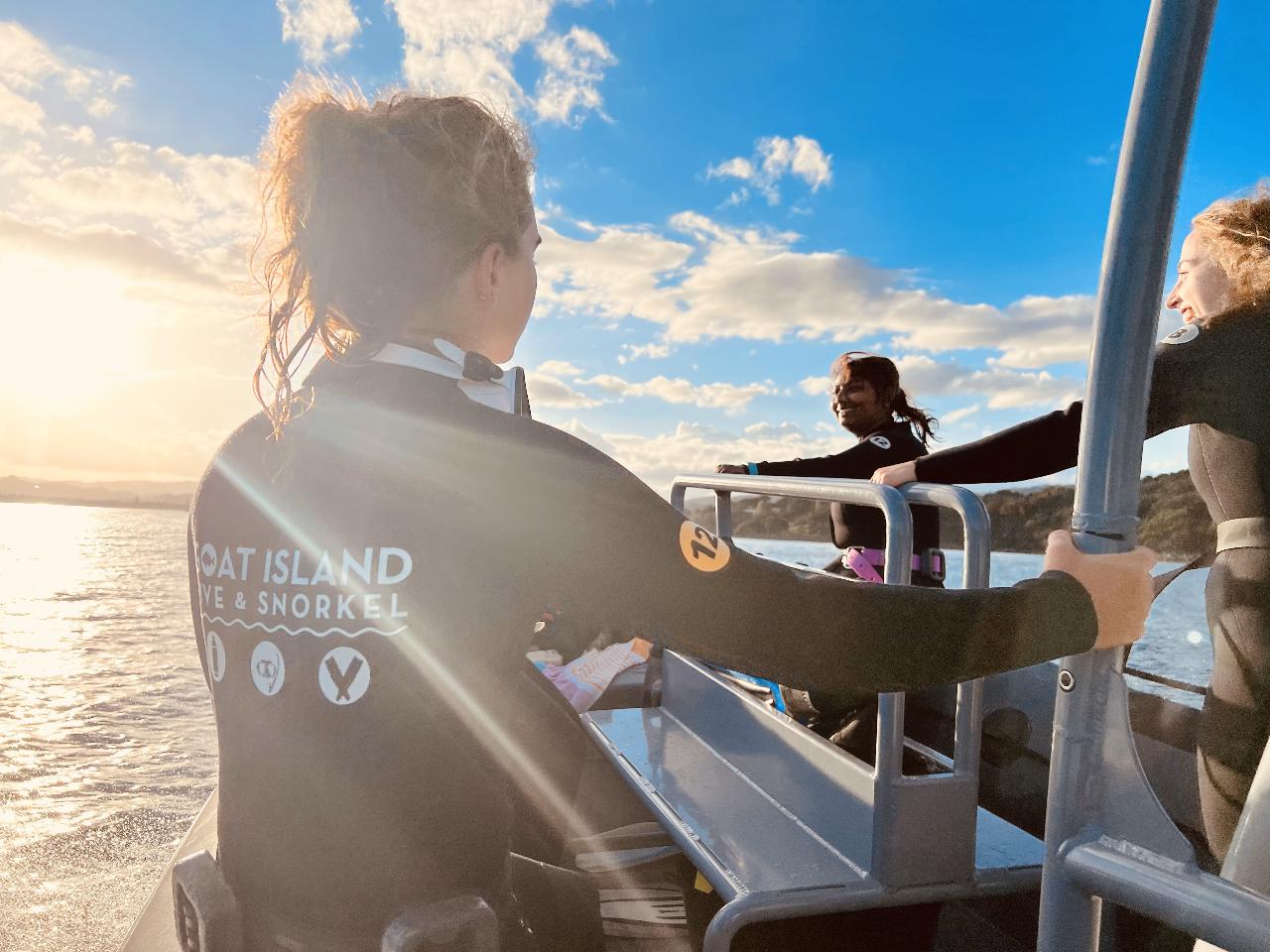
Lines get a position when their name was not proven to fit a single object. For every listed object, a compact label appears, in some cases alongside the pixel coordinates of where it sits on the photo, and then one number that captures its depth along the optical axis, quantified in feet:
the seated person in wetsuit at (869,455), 12.03
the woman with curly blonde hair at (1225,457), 5.67
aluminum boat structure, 2.79
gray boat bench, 5.59
